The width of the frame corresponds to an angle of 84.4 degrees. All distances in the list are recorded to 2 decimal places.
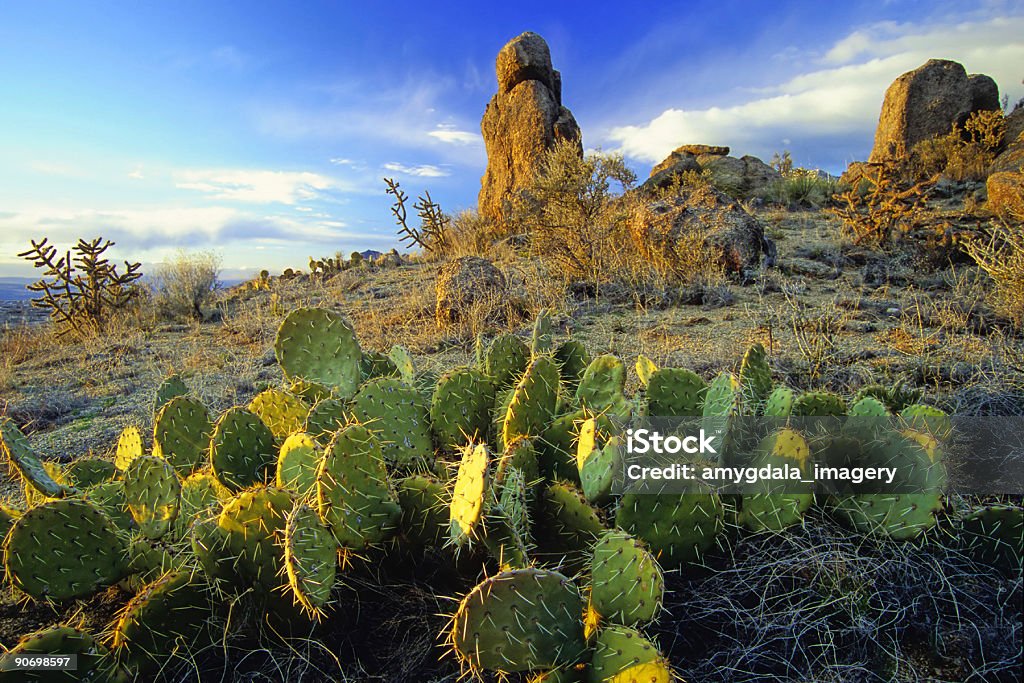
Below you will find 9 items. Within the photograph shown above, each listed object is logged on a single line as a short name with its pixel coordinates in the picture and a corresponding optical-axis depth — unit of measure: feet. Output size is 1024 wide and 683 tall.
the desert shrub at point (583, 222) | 25.25
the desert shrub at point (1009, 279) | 15.18
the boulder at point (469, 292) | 20.06
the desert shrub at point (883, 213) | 26.43
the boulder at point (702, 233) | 23.57
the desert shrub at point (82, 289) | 27.86
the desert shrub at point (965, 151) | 45.34
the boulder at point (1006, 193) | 24.61
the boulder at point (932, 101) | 53.88
